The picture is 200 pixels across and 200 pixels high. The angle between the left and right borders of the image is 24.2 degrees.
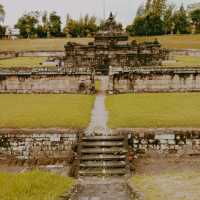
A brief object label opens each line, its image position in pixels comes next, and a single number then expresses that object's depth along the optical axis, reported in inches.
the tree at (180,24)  2940.5
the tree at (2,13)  3299.2
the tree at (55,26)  3181.6
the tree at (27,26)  3100.4
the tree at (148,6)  3116.1
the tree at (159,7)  3041.3
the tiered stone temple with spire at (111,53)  1348.4
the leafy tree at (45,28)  3154.5
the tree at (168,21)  2956.0
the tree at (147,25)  2716.5
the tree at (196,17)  3030.5
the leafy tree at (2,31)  3086.4
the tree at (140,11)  3308.1
